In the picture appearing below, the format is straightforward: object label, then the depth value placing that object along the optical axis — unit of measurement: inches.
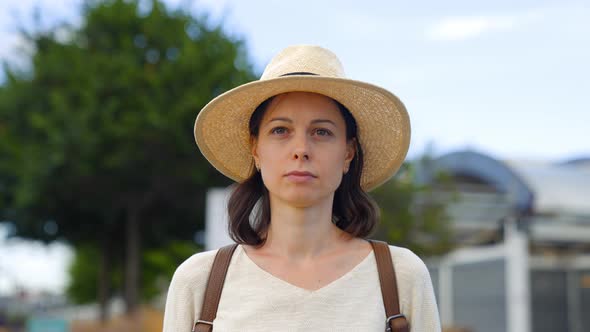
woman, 110.7
